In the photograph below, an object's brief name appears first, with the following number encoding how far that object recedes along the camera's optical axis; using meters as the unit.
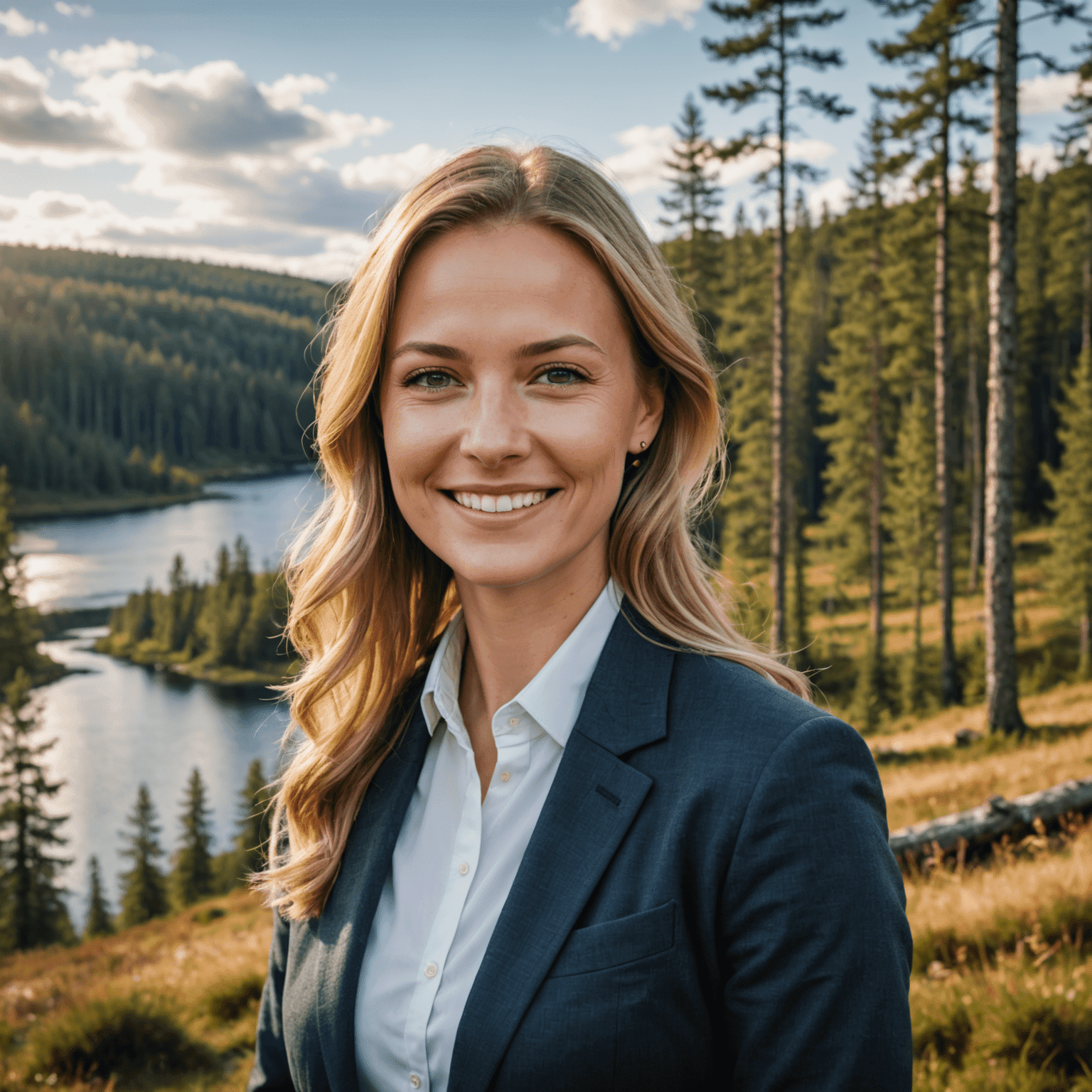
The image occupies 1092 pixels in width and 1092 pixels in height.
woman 1.50
